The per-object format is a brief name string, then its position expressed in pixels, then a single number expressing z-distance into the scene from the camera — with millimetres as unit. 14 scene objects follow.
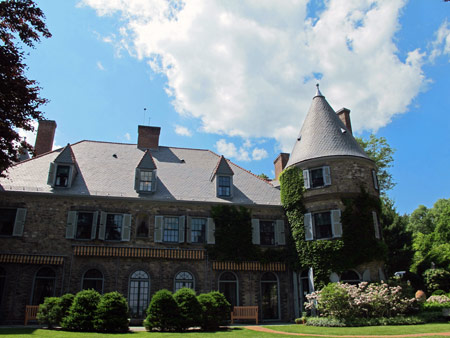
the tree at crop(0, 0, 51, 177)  12594
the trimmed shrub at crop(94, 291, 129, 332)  14555
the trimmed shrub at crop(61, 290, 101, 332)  14648
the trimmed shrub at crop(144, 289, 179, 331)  15078
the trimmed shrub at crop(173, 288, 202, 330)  15219
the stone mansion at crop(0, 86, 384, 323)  20812
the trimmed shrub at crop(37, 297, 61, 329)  15680
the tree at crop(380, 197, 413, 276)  32125
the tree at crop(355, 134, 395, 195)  36469
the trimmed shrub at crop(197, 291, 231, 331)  15859
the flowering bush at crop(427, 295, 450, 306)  22244
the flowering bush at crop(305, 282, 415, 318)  18062
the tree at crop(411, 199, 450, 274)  31581
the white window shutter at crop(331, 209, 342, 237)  21661
